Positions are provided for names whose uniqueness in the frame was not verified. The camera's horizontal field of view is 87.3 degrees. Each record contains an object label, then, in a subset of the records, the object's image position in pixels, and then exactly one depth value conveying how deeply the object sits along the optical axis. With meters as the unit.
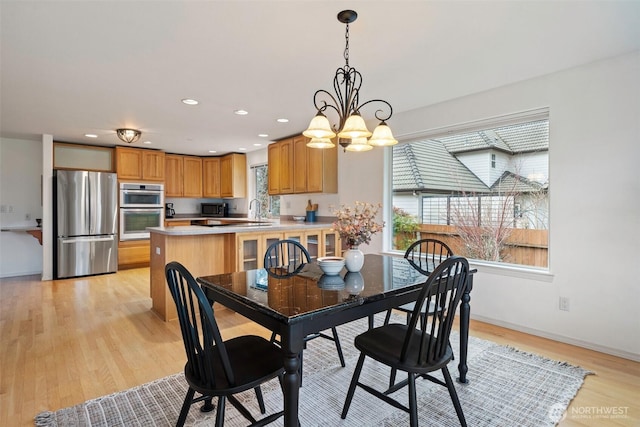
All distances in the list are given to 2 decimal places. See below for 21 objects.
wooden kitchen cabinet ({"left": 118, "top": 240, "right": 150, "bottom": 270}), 5.82
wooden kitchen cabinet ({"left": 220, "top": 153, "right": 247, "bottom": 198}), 6.67
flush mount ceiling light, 4.64
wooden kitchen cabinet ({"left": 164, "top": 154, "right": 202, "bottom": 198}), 6.61
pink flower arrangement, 2.00
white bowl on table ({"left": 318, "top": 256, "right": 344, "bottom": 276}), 1.99
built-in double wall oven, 5.80
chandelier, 1.93
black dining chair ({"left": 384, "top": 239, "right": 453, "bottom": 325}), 2.19
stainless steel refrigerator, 5.16
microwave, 7.16
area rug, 1.79
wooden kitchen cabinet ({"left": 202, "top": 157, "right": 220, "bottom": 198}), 7.03
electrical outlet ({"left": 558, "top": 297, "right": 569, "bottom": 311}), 2.77
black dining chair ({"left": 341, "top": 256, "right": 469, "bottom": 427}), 1.51
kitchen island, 3.32
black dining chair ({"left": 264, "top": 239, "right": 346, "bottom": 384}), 2.10
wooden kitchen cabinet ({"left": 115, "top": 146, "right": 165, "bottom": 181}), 5.79
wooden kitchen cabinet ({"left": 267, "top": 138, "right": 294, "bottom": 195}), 5.10
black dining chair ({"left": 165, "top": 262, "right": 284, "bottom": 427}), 1.31
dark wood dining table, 1.32
